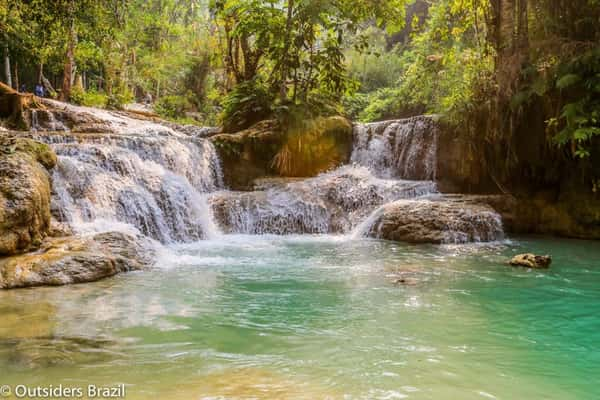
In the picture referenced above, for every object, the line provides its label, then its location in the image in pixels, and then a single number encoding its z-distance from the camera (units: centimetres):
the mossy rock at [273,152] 1357
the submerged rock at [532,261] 695
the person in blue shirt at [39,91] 2139
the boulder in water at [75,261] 571
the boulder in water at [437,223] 958
